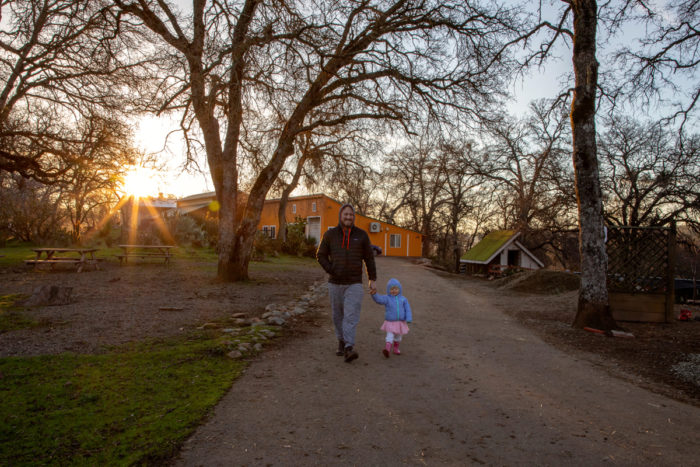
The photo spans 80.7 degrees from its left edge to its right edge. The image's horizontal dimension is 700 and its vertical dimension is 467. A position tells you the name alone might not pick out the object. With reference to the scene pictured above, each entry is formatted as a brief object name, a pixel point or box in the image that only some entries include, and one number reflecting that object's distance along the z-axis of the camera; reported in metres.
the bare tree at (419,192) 39.41
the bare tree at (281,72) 9.22
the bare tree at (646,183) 19.30
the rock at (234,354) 5.50
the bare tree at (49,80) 10.86
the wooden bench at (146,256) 17.15
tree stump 8.58
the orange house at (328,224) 40.12
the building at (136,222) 25.70
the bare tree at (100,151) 13.66
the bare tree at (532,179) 24.58
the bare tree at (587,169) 8.19
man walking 5.61
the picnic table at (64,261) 14.40
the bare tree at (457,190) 29.42
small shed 24.64
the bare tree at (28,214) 28.03
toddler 5.86
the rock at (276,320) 7.55
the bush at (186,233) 27.81
